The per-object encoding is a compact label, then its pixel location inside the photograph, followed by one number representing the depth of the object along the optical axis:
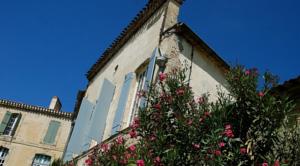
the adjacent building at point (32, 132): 24.73
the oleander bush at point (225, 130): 4.14
